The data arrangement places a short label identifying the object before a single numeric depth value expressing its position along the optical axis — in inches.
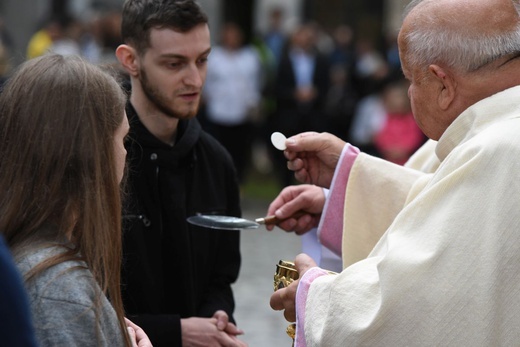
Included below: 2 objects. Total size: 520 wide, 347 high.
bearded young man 142.2
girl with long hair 93.0
